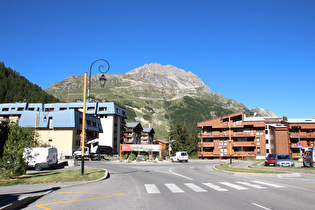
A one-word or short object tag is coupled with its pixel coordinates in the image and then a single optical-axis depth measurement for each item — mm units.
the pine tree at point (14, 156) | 15922
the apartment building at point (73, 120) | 64438
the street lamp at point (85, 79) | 17375
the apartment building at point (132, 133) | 108375
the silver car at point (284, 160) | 28734
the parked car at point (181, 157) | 47938
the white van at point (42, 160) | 25359
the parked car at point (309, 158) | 25694
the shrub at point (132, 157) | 46531
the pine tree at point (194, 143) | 84938
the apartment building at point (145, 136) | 132275
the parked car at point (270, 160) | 30695
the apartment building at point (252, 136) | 67062
